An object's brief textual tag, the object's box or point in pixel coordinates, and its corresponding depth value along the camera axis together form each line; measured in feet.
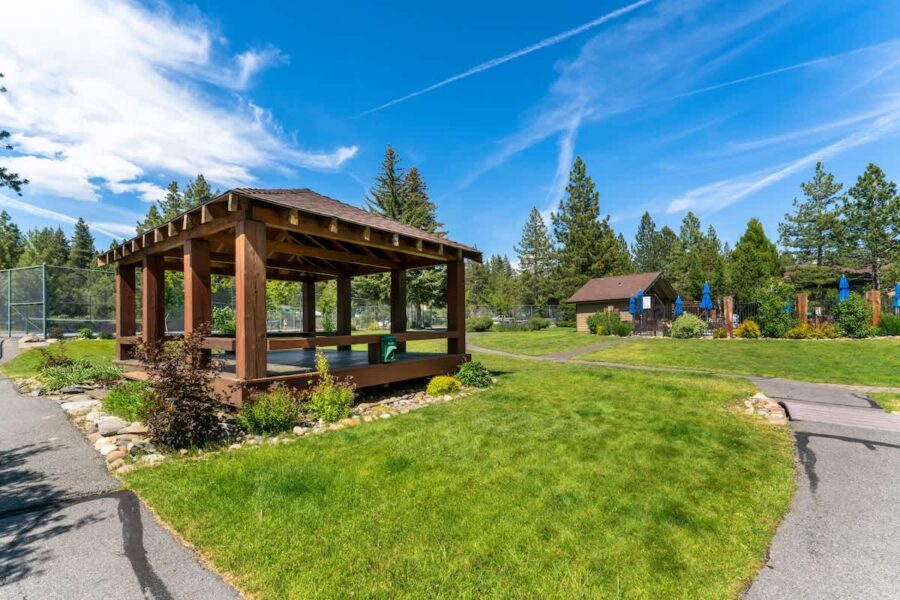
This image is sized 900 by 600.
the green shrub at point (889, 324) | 53.16
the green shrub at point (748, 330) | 60.80
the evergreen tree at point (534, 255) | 186.29
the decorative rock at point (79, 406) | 21.49
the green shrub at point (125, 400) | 19.72
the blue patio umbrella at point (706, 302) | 74.13
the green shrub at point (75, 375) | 27.68
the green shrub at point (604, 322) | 82.99
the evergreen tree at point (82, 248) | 181.47
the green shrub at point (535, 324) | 111.86
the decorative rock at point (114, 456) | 14.74
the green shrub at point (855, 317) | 53.83
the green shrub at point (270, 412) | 18.10
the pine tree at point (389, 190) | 107.86
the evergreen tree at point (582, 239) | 137.39
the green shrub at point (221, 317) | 62.62
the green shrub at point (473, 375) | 30.89
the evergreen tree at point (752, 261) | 113.39
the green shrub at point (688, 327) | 67.82
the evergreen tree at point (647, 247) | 194.73
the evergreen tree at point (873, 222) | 100.42
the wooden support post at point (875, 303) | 55.42
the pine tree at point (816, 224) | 115.88
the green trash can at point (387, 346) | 27.22
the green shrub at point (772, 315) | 58.95
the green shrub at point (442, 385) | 27.76
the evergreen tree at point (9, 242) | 114.01
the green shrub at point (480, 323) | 110.22
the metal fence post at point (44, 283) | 54.03
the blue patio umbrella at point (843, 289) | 62.35
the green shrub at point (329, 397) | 20.61
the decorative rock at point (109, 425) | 17.01
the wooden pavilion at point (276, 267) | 19.67
